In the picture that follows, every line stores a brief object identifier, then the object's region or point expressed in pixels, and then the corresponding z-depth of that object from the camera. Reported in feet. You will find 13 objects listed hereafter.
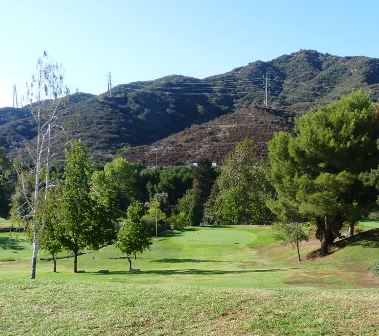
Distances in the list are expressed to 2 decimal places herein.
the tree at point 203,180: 268.82
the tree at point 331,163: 114.12
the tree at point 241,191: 237.66
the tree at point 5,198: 259.76
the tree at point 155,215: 195.50
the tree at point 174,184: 281.13
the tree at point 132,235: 122.01
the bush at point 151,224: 191.85
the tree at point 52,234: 115.96
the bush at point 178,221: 219.39
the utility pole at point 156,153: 355.93
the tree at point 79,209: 116.06
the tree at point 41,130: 97.09
